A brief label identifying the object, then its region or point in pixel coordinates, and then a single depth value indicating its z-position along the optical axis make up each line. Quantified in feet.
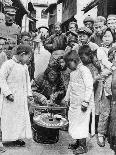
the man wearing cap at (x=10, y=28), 27.78
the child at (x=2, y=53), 22.12
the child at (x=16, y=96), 17.74
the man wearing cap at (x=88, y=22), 25.28
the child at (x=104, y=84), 19.58
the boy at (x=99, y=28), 21.95
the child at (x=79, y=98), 17.51
